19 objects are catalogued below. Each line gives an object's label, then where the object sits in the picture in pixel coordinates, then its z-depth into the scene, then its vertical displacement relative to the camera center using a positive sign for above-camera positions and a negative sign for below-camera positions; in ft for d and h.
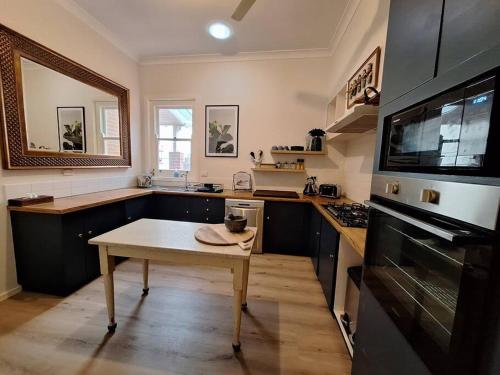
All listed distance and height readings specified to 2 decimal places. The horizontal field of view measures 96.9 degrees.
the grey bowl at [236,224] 5.44 -1.43
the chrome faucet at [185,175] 12.51 -0.61
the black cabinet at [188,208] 10.59 -2.15
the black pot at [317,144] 10.75 +1.20
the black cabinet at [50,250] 6.54 -2.76
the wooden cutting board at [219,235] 4.83 -1.65
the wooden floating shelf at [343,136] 8.09 +1.34
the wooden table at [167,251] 4.53 -1.83
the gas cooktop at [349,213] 5.41 -1.25
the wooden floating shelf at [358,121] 4.94 +1.32
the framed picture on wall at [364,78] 5.44 +2.59
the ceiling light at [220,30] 8.89 +5.56
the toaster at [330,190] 10.09 -0.98
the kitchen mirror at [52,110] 6.37 +1.74
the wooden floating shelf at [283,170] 11.05 -0.12
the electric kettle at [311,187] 11.03 -0.93
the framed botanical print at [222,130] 11.77 +1.90
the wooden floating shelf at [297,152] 10.57 +0.77
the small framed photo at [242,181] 12.03 -0.82
